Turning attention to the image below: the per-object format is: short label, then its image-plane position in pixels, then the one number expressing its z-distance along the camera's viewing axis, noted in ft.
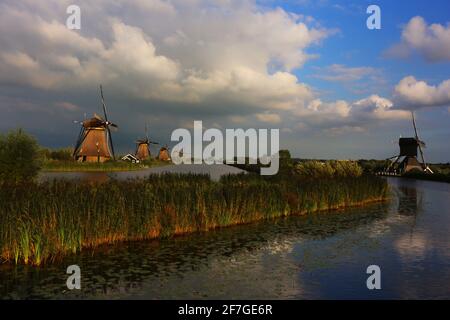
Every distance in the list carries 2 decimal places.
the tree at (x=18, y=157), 74.02
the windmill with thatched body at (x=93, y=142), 213.05
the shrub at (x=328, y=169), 91.50
